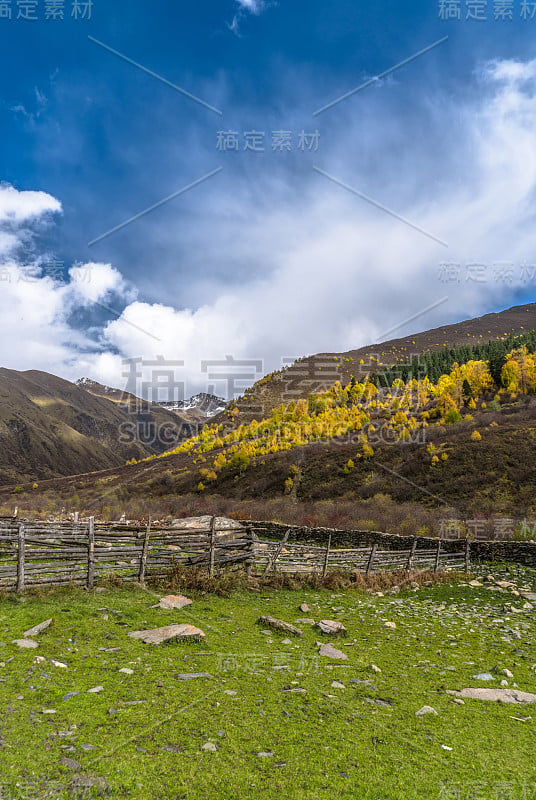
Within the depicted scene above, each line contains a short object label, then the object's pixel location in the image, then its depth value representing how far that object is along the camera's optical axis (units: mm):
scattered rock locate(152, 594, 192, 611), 8250
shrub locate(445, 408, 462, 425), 57128
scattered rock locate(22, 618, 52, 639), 5887
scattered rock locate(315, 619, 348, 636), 7648
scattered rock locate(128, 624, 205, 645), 6258
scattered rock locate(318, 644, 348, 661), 6434
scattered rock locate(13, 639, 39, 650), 5488
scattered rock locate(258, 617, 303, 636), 7480
